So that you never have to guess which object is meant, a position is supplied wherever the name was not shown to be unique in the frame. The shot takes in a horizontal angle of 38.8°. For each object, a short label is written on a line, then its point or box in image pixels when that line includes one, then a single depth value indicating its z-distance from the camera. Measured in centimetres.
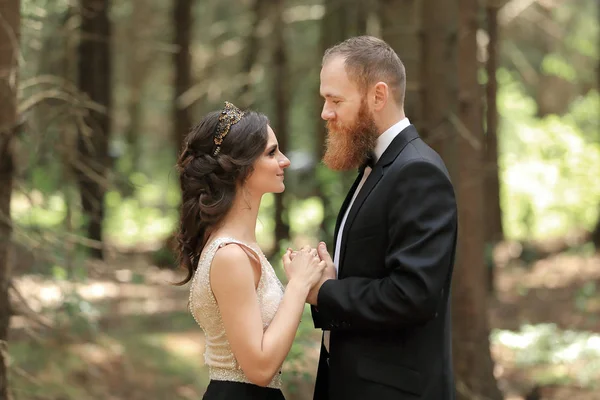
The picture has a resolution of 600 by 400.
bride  331
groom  314
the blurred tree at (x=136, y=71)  2103
